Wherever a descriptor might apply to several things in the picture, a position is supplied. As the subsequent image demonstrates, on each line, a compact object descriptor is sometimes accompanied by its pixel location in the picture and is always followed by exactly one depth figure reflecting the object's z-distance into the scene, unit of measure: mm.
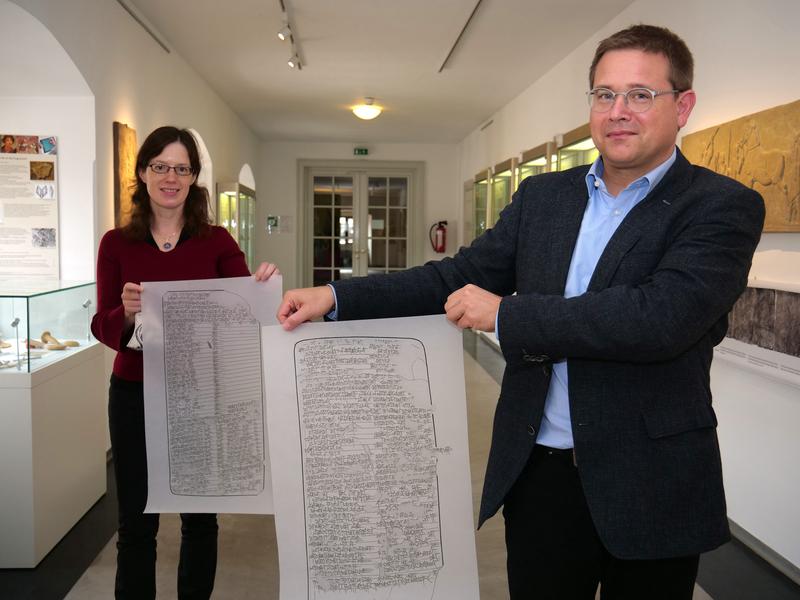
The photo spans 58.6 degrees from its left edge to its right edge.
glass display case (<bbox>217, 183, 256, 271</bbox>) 8336
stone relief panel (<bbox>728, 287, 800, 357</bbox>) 2926
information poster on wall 4199
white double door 13062
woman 2100
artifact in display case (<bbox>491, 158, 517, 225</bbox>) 8148
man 1195
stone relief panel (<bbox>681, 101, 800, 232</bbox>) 2955
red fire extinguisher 12727
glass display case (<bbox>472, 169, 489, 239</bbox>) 9750
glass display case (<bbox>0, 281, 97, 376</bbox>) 2814
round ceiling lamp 8570
